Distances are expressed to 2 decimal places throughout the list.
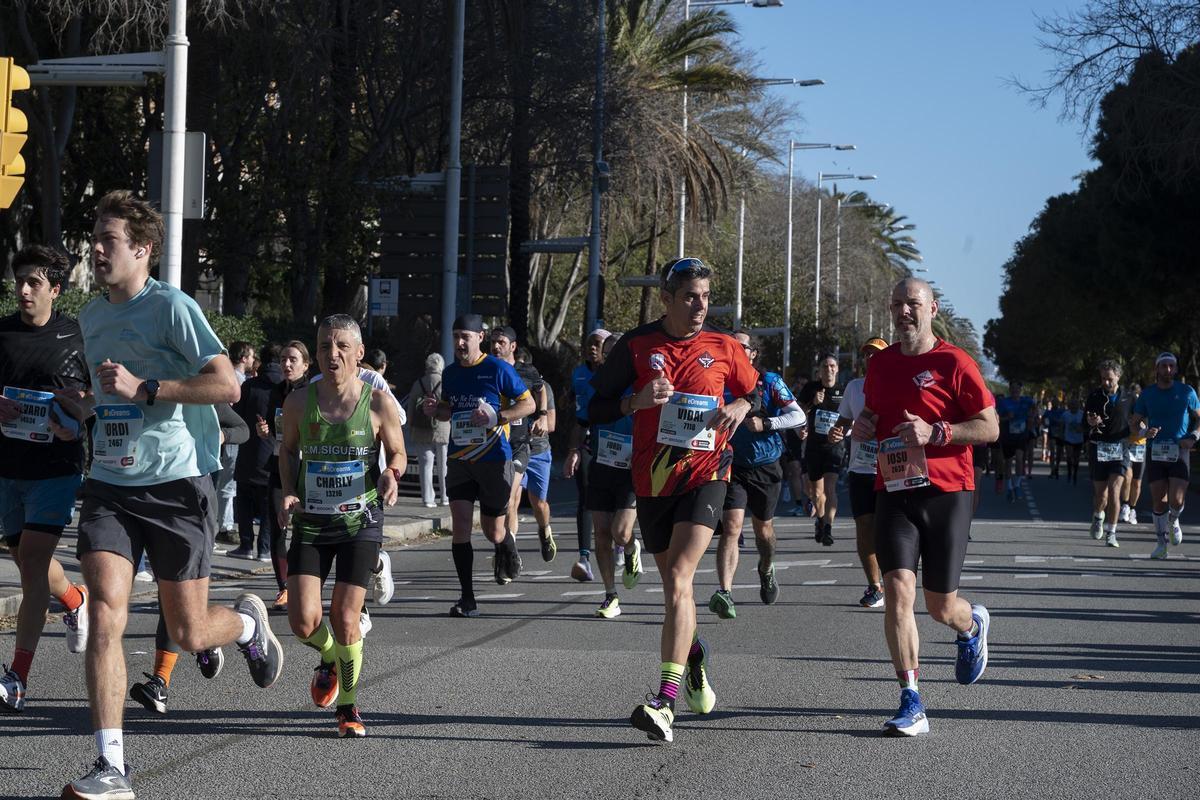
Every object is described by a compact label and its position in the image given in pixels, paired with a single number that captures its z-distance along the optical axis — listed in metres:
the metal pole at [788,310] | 59.09
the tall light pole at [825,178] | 68.00
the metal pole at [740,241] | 50.99
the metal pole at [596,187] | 30.06
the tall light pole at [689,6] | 38.72
